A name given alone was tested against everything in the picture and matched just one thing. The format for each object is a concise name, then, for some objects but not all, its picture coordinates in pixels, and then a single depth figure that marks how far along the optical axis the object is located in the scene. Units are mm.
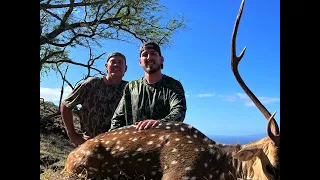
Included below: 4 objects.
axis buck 1491
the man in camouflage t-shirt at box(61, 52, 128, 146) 2408
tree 6129
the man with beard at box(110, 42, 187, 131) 1904
